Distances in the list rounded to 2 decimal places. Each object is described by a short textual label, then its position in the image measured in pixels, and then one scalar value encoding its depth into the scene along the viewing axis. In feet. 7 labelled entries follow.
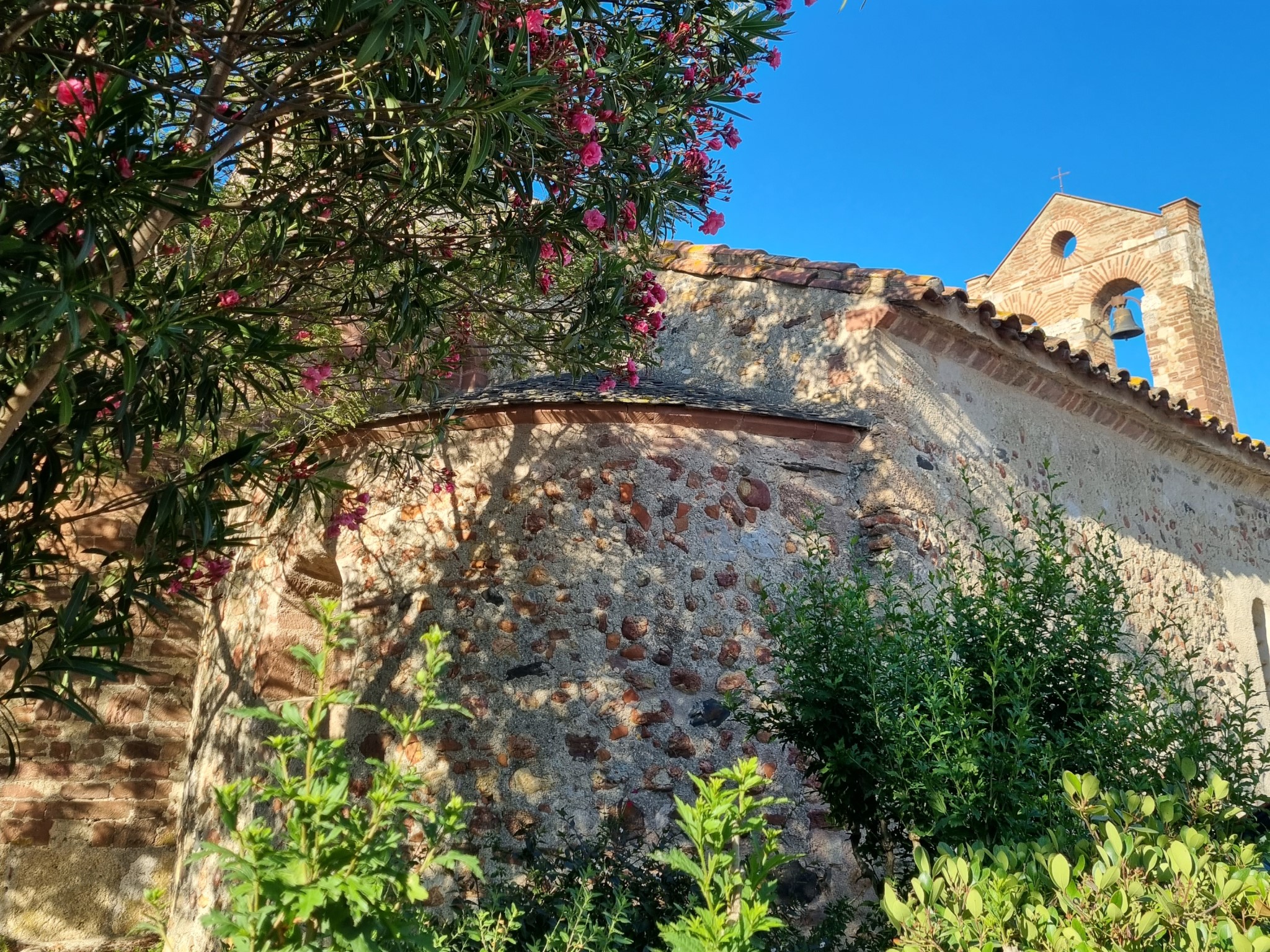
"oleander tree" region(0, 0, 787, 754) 10.11
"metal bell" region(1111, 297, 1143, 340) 40.14
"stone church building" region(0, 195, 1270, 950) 17.30
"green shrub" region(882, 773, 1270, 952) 6.90
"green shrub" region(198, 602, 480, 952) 5.55
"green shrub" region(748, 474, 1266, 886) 10.59
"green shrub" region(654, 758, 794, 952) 6.21
